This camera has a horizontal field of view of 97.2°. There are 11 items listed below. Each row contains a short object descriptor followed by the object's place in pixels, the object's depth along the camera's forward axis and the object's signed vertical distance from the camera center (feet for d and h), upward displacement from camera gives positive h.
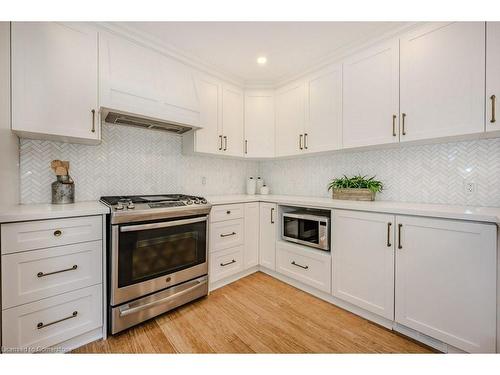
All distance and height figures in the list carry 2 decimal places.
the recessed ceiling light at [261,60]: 7.41 +4.31
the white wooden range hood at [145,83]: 5.72 +2.96
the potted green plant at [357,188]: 6.94 -0.08
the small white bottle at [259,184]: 10.68 +0.05
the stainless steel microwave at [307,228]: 6.67 -1.40
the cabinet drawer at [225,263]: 7.27 -2.70
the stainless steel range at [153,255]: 5.01 -1.82
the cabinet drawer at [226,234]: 7.27 -1.70
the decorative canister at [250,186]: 10.33 -0.04
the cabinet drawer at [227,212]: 7.24 -0.93
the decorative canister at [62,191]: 5.58 -0.17
